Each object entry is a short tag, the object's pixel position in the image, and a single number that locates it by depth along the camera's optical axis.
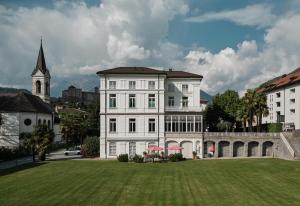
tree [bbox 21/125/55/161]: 38.10
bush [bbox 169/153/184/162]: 37.92
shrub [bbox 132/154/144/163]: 36.52
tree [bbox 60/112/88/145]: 55.20
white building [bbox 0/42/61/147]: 48.92
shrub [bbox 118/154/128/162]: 37.03
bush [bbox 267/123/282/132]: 43.05
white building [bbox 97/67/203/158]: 40.88
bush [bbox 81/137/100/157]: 42.28
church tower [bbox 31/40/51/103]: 71.26
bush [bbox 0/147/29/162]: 40.86
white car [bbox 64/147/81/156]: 46.36
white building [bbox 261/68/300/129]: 44.30
